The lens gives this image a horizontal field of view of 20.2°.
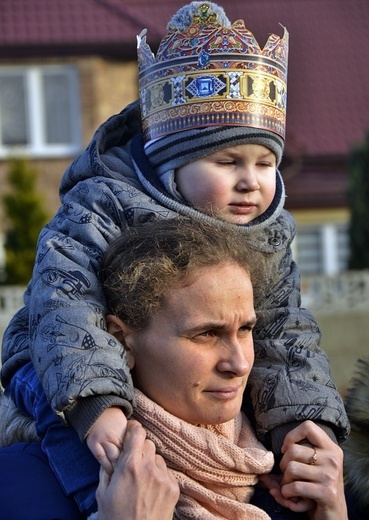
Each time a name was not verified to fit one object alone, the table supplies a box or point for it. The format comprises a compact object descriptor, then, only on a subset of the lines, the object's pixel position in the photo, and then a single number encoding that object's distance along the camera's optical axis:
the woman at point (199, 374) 2.67
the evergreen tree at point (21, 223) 15.83
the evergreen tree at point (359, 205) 16.62
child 2.75
